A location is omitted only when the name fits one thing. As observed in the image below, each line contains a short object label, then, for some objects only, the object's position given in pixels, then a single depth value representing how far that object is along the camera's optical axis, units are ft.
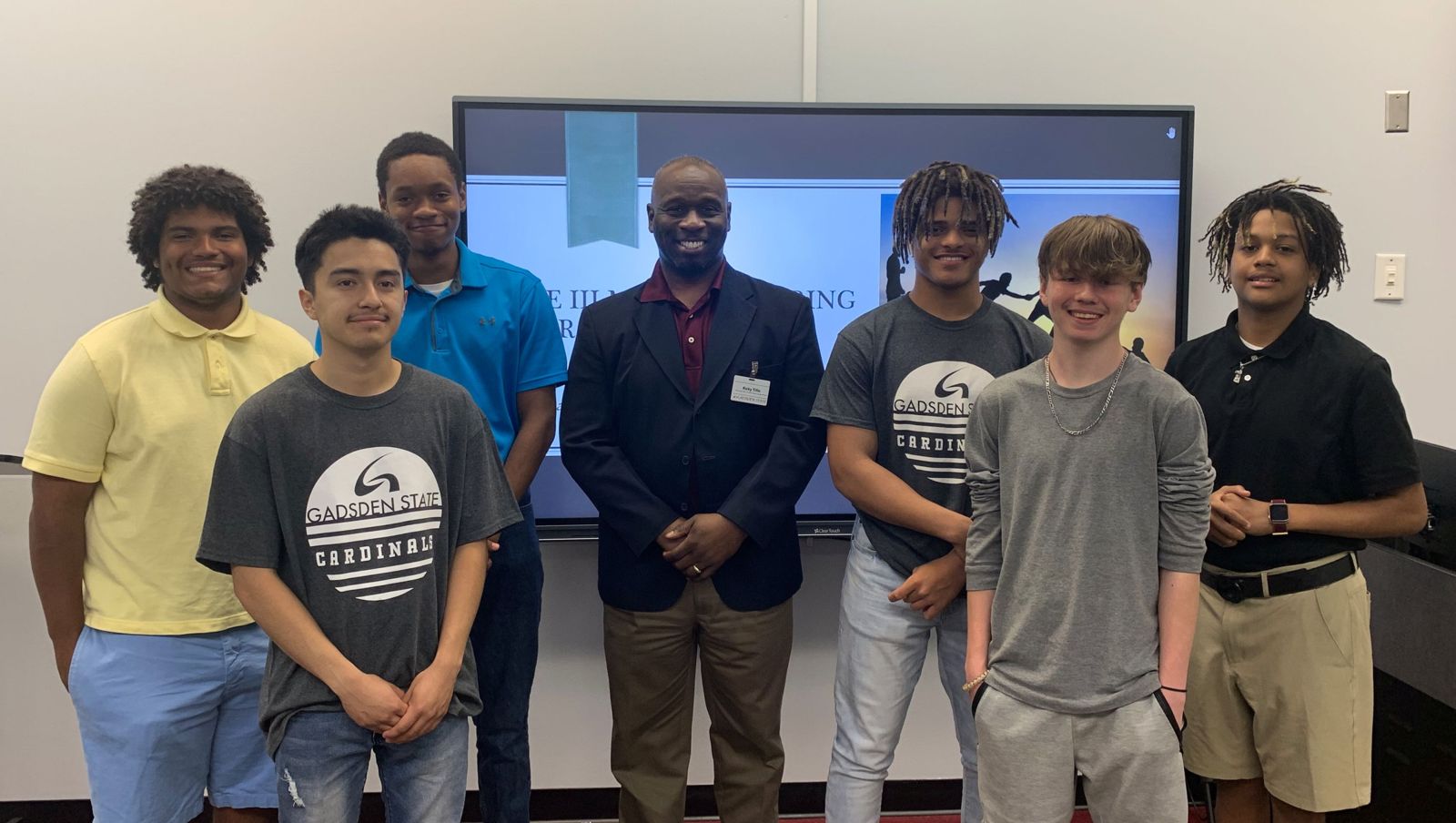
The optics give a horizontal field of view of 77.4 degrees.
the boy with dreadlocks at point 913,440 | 6.34
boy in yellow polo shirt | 5.47
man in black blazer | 6.82
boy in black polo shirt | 5.91
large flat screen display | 8.59
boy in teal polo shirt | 6.78
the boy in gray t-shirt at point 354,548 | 4.98
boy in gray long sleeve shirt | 5.04
